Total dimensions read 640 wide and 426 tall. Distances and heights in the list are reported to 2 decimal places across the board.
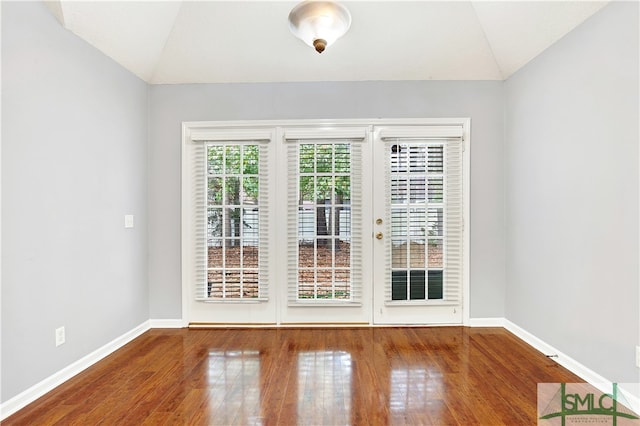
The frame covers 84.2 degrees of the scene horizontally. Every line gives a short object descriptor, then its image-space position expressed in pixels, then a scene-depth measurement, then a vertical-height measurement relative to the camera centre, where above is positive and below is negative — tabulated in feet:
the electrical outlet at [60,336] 7.67 -2.74
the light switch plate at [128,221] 10.18 -0.28
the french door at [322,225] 11.31 -0.45
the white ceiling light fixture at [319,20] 8.45 +4.60
